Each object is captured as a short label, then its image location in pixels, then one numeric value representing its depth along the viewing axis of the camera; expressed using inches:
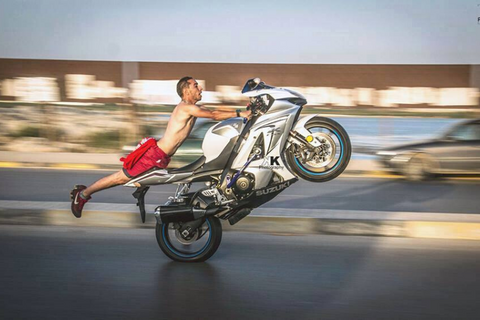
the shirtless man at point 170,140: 224.5
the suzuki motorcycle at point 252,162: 220.1
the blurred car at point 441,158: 492.4
